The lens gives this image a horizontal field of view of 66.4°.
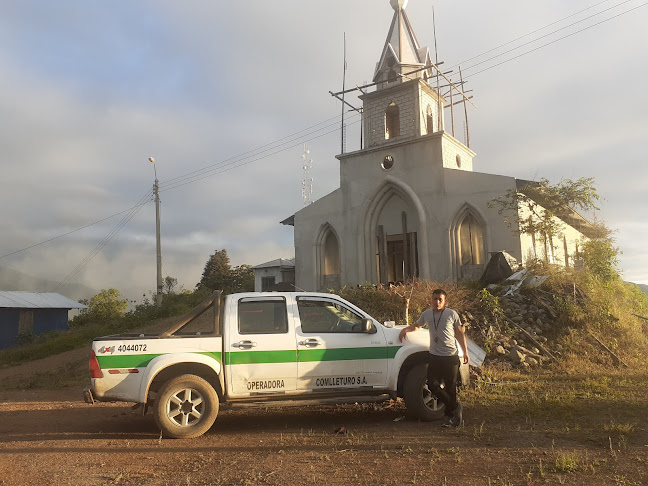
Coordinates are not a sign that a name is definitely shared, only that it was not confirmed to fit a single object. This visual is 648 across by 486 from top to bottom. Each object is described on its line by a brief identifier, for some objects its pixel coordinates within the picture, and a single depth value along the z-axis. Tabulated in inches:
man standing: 255.3
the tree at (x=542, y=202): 755.4
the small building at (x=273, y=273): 1352.1
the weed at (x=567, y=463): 181.6
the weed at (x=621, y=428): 234.4
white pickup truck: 247.6
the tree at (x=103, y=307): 1365.7
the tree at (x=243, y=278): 1866.1
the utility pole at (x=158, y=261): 1080.2
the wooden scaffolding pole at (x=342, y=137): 1039.0
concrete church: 880.9
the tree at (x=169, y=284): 1417.3
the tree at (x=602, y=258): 842.8
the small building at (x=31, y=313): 1173.1
